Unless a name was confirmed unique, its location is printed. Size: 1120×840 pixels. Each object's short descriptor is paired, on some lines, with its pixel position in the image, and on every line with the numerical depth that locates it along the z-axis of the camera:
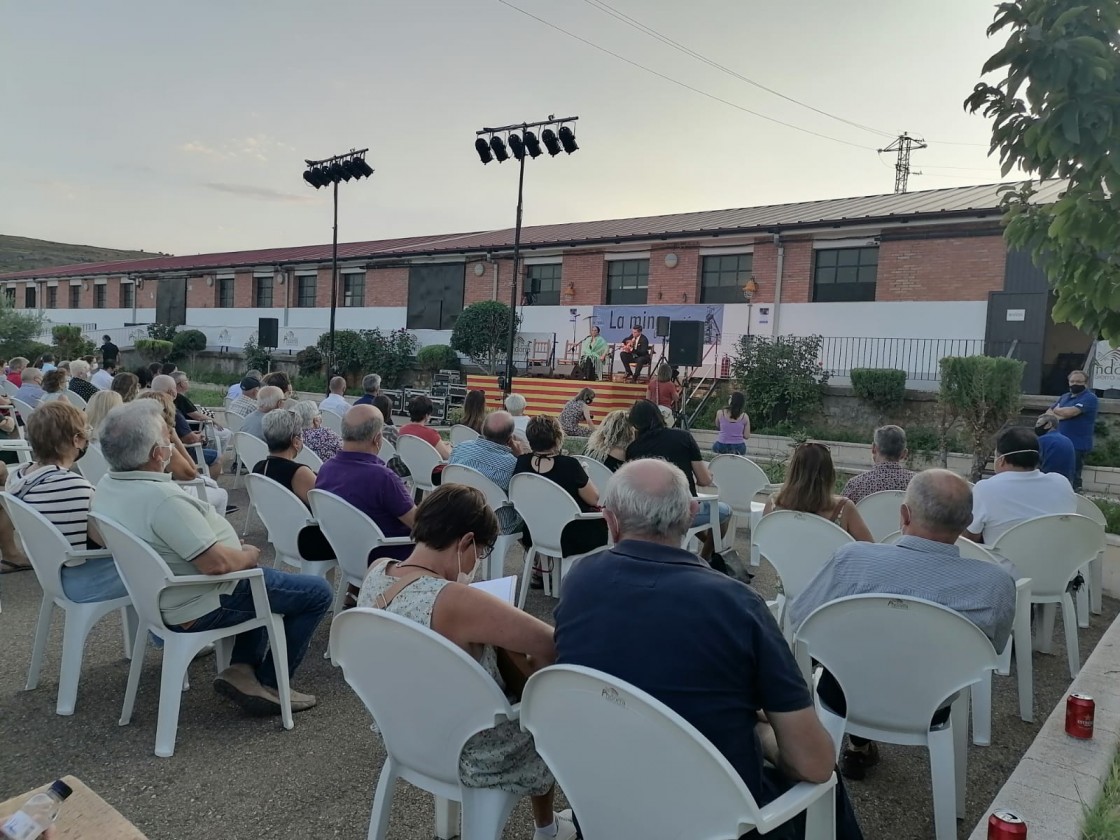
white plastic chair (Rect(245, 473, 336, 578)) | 3.67
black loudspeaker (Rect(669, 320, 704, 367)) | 14.32
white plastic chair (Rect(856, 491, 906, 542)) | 4.03
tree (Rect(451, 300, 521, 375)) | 18.05
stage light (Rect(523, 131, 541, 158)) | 13.17
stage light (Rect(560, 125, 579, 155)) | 12.86
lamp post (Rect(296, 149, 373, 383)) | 16.34
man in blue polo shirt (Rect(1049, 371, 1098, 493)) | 7.85
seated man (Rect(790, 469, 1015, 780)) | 2.35
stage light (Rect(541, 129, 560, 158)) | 12.98
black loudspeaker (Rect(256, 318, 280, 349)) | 21.36
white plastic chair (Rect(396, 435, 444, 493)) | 5.91
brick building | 13.66
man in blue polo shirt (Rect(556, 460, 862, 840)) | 1.57
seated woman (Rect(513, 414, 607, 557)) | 4.20
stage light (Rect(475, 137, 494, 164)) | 13.58
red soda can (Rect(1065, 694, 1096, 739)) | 2.46
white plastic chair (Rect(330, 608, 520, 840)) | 1.70
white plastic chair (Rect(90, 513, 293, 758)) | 2.59
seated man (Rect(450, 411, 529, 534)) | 4.74
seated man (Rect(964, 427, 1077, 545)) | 3.98
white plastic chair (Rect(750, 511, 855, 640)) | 3.25
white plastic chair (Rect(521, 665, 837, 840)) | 1.33
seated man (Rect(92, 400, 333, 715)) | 2.69
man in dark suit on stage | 15.43
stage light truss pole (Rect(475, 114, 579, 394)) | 12.88
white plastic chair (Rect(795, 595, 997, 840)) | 2.13
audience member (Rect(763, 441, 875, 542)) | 3.49
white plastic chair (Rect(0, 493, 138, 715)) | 2.88
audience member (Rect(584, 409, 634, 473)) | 5.32
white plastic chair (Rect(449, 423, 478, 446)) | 6.78
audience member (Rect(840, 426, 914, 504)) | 4.16
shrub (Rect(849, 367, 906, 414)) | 12.58
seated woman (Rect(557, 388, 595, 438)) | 8.03
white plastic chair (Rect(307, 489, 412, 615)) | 3.42
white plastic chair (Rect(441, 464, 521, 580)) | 4.45
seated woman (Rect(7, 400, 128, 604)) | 2.98
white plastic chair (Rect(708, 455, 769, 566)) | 5.65
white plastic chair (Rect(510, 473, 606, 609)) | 4.16
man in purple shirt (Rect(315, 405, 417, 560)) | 3.65
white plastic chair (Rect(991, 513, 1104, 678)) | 3.61
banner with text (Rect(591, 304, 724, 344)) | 16.48
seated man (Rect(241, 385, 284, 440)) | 6.19
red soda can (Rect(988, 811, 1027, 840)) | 1.69
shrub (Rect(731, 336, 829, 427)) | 13.11
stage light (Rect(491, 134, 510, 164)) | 13.46
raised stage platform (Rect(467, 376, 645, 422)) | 14.18
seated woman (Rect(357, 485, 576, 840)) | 1.80
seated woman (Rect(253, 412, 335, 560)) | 3.87
